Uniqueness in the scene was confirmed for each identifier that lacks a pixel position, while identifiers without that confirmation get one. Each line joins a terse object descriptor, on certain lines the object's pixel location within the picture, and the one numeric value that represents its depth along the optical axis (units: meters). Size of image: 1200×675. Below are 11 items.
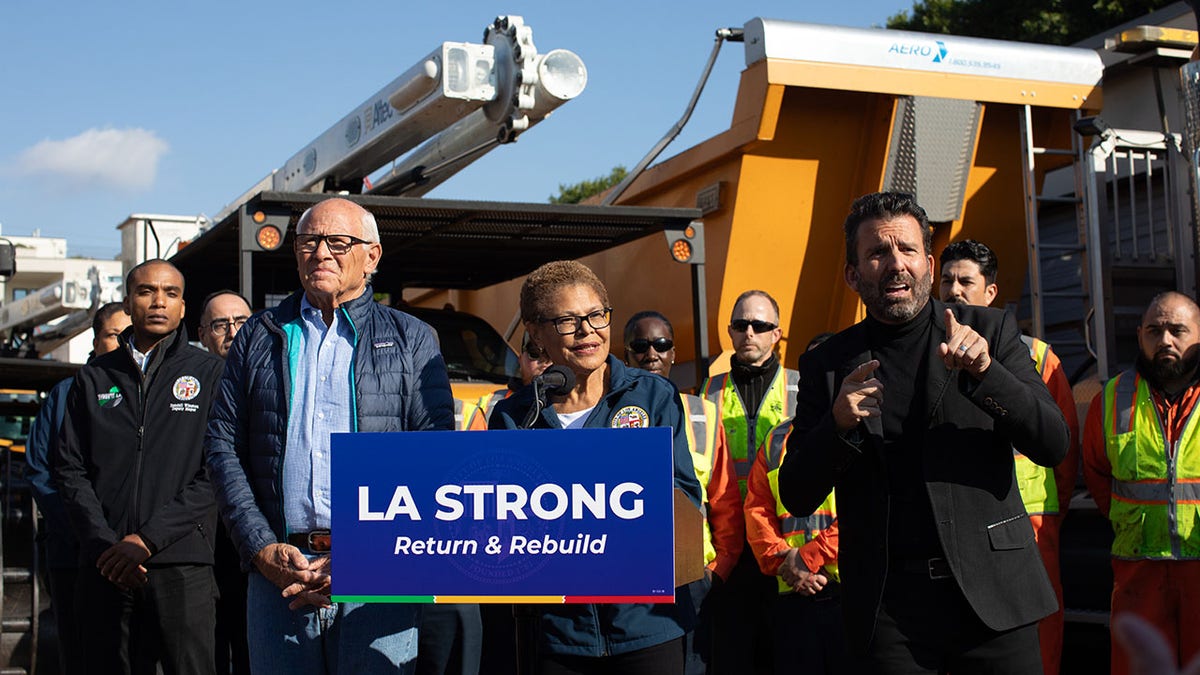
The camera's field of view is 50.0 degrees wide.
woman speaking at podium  3.45
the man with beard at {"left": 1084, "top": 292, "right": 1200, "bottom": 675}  5.29
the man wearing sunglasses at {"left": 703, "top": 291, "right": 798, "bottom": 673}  5.77
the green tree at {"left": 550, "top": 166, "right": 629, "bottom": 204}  40.99
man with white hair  3.48
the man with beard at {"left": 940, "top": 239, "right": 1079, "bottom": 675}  5.39
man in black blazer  3.14
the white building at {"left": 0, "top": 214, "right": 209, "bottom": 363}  10.76
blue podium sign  2.94
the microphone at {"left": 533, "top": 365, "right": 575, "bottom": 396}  3.21
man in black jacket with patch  5.07
